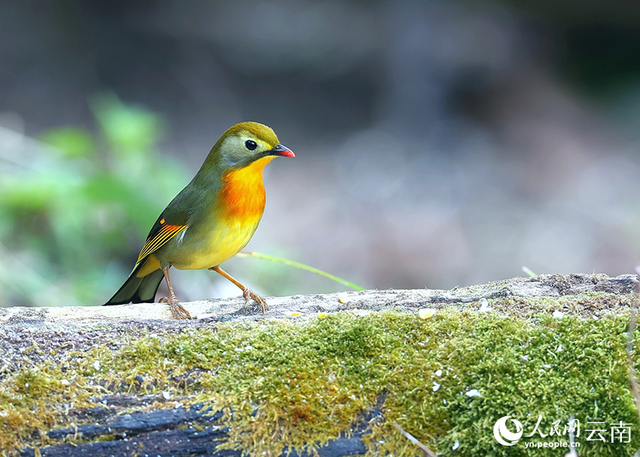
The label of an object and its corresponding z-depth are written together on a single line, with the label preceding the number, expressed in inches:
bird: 243.9
